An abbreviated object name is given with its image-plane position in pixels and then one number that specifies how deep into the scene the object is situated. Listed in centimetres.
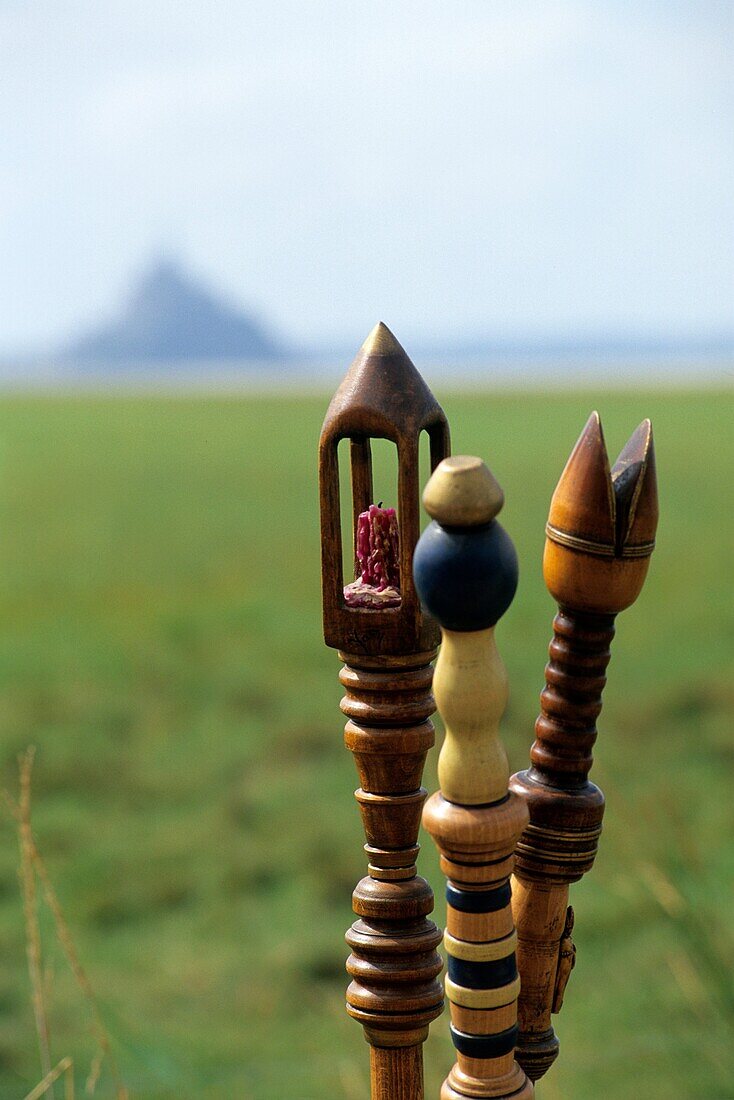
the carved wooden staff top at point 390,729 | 130
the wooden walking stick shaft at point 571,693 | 126
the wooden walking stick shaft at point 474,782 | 120
